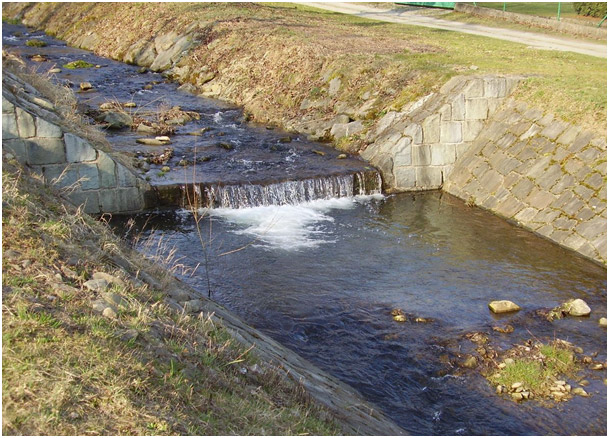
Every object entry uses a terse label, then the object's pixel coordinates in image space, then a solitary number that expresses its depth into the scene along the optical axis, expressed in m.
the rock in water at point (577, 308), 11.36
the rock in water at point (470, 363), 9.75
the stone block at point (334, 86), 21.62
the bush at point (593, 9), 29.64
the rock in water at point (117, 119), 19.86
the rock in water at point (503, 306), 11.40
